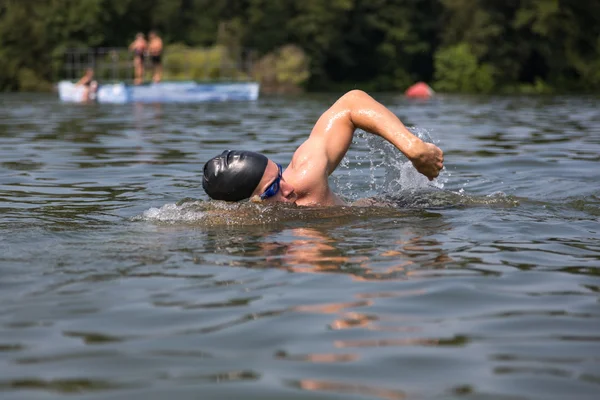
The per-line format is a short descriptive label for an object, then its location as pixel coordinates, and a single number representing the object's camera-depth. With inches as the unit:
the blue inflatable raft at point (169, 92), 1189.7
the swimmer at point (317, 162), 247.3
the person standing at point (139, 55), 1247.5
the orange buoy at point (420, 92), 1467.6
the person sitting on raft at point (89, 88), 1202.6
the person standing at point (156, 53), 1234.6
